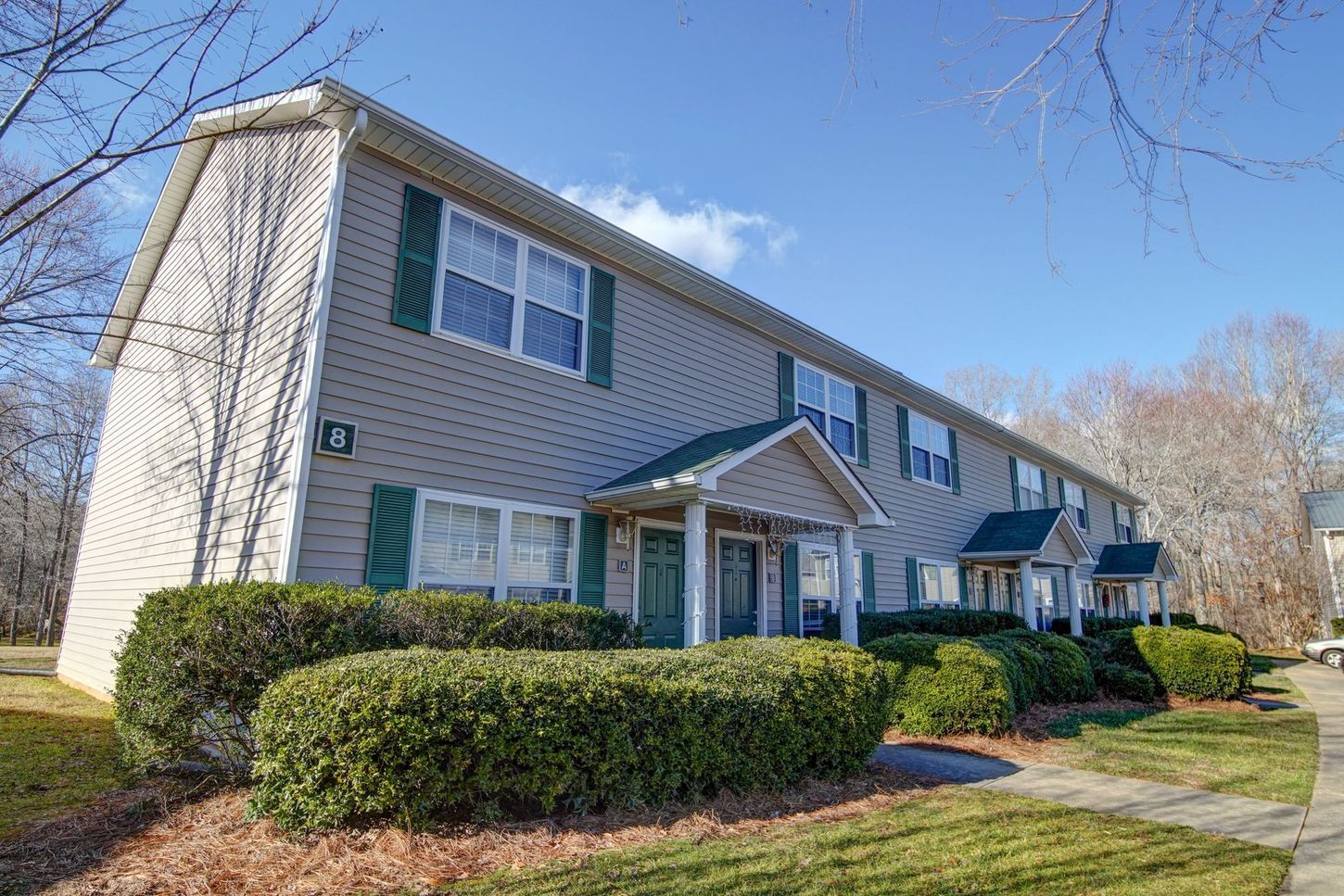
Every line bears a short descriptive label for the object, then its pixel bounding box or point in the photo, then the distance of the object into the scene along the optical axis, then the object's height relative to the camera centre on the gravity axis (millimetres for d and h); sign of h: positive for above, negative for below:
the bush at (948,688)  7910 -904
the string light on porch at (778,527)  9357 +998
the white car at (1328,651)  18766 -1036
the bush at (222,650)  4727 -382
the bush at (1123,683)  11305 -1151
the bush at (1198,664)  11203 -842
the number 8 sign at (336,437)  6406 +1334
